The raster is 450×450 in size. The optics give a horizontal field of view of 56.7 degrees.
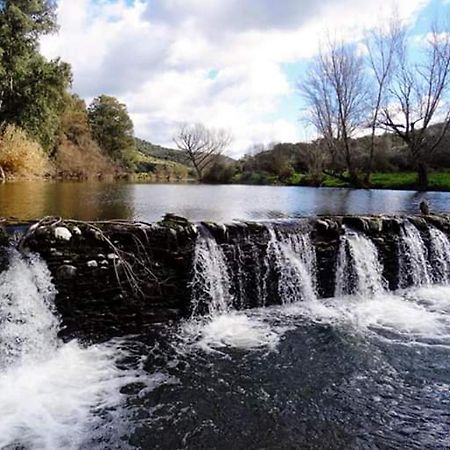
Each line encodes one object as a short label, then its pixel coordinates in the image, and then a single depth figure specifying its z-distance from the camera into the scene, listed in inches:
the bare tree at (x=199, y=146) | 1926.7
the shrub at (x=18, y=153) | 759.7
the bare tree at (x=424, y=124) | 855.1
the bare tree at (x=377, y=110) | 936.5
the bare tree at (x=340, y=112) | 997.5
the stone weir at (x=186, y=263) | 192.5
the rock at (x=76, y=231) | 196.4
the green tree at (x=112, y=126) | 1700.3
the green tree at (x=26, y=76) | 713.6
